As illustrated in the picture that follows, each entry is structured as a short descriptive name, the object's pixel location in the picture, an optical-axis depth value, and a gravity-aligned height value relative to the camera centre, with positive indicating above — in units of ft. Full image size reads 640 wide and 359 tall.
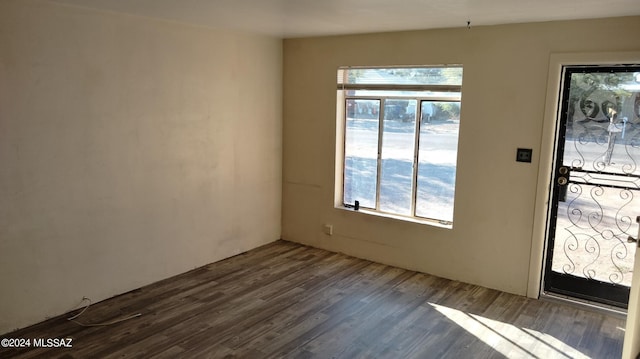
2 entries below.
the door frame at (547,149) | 11.71 -0.52
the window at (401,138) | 14.39 -0.39
